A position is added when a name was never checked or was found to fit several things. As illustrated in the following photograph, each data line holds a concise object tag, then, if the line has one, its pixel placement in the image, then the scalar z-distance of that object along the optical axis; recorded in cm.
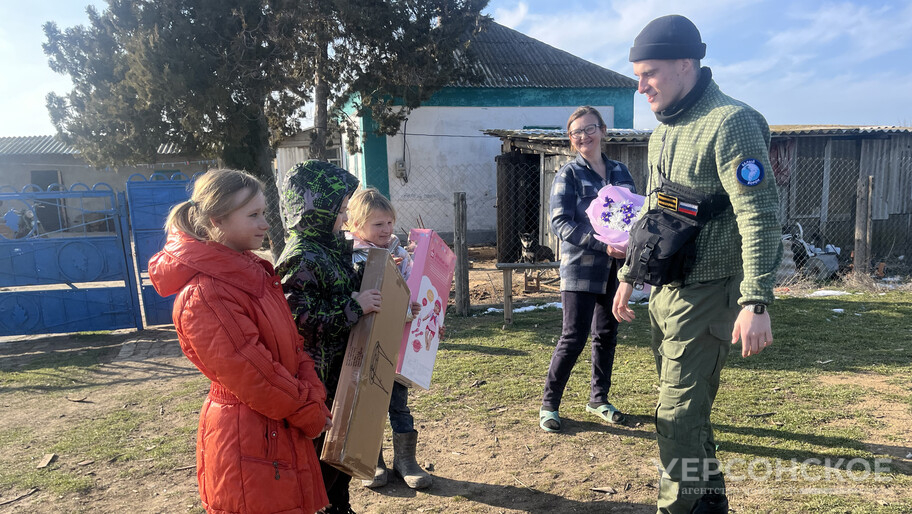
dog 1045
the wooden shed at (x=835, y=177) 1036
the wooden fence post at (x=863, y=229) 816
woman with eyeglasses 331
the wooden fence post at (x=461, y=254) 679
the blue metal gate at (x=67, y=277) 645
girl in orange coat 166
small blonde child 274
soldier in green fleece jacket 198
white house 1507
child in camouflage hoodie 209
